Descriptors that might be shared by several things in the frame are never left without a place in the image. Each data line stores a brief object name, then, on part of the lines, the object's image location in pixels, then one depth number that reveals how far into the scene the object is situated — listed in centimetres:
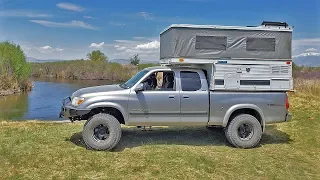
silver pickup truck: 696
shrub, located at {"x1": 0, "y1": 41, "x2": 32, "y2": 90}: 3859
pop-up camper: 724
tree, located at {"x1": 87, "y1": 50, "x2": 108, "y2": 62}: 8338
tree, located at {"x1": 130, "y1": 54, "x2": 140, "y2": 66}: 8295
